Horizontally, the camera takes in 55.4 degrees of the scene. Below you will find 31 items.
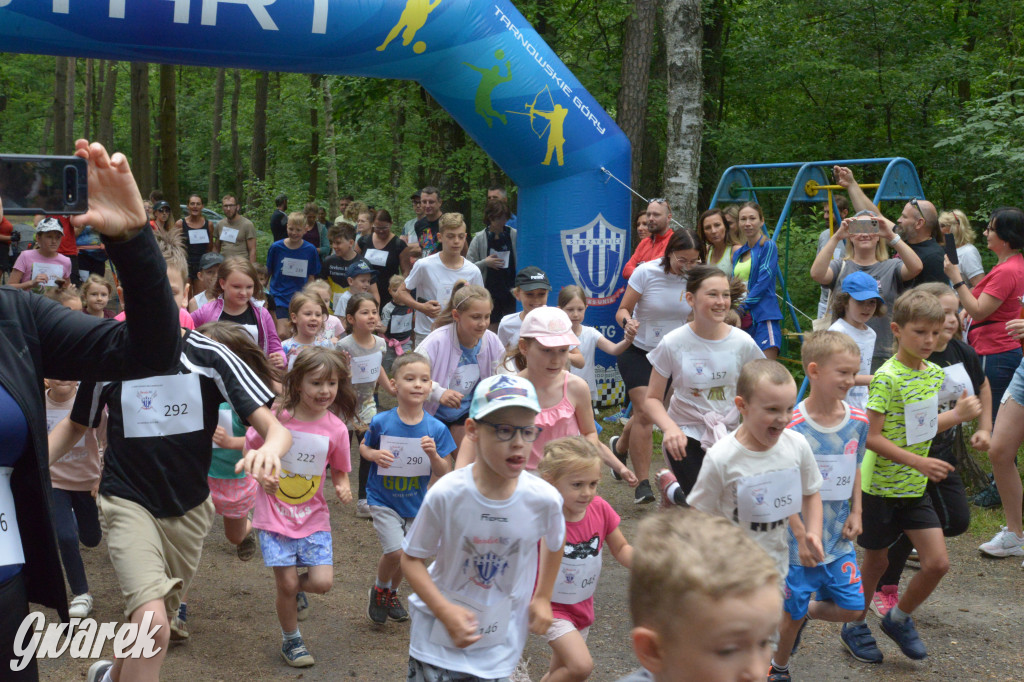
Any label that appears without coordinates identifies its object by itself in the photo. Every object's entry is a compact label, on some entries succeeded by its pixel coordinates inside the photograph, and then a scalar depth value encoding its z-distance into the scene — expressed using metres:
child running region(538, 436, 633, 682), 3.78
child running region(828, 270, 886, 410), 6.28
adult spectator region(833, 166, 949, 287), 7.55
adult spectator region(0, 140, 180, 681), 2.01
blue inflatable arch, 8.21
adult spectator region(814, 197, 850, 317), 9.34
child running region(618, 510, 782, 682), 1.72
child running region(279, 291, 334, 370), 7.12
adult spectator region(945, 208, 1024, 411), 7.27
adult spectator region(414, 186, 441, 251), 11.56
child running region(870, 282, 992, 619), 5.12
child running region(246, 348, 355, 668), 4.75
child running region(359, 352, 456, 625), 5.22
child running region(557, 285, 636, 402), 6.88
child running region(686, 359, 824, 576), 4.02
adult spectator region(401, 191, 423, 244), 12.24
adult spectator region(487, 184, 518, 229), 10.91
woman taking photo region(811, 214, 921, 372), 7.32
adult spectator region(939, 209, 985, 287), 9.45
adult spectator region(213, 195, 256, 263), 15.17
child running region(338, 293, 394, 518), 7.32
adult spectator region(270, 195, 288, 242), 15.45
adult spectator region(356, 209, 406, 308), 10.83
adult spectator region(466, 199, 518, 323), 10.08
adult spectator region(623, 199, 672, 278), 9.04
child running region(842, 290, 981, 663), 4.79
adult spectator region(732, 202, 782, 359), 8.00
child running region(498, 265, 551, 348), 6.80
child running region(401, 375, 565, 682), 3.24
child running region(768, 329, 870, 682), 4.36
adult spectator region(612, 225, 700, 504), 7.41
